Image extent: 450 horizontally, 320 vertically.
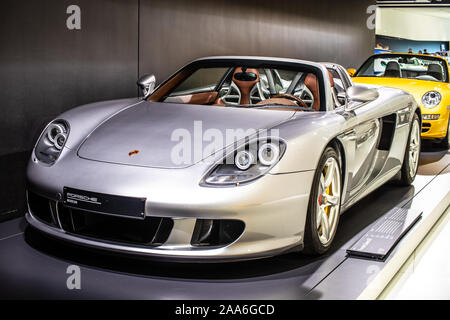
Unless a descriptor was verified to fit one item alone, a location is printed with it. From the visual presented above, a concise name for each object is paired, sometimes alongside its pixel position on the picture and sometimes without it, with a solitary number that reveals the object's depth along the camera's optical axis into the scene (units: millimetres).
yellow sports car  6996
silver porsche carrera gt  2693
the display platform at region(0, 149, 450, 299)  2686
